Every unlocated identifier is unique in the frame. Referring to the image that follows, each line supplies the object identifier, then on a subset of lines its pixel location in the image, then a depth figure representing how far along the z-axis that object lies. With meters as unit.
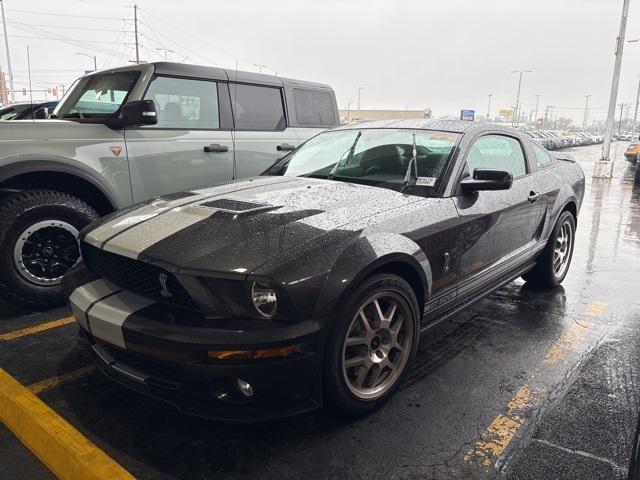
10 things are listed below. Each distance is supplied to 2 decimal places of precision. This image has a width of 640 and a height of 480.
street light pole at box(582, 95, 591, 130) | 118.38
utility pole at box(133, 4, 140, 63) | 51.62
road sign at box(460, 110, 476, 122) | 60.78
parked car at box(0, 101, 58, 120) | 9.70
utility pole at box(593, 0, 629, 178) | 15.23
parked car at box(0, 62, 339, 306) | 3.74
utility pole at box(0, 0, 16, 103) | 35.28
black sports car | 2.06
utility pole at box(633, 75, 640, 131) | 73.81
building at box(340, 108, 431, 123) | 97.28
